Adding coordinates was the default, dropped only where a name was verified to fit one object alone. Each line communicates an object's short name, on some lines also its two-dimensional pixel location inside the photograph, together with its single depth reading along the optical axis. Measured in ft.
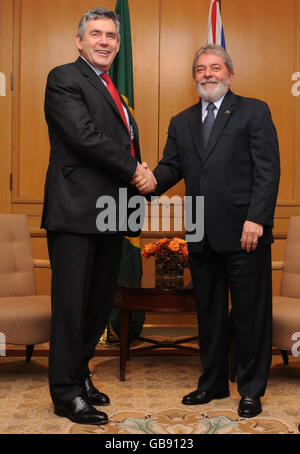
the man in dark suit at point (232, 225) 8.30
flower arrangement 10.71
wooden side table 10.10
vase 10.77
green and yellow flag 13.23
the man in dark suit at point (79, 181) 7.63
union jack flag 13.12
